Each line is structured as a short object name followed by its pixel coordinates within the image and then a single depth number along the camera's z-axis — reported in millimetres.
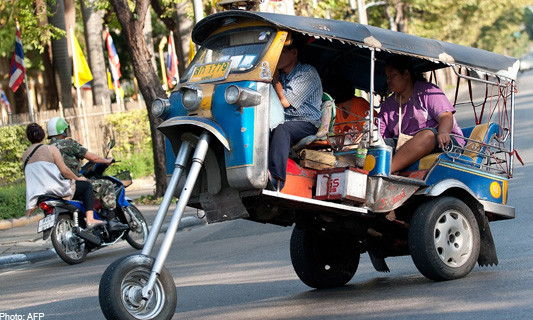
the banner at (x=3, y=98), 36594
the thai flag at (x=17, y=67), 24228
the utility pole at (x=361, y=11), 30484
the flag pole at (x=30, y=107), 22859
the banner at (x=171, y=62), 32250
